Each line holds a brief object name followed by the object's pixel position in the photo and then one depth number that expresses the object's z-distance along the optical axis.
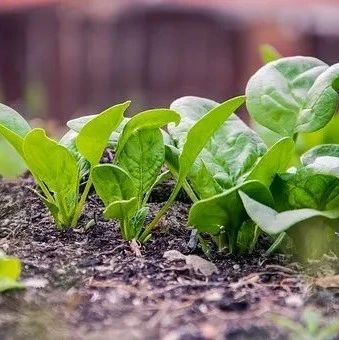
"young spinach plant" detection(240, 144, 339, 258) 0.84
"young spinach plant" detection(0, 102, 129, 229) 0.85
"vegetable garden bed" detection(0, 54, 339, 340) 0.75
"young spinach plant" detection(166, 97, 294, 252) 0.84
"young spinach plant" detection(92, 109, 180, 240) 0.87
